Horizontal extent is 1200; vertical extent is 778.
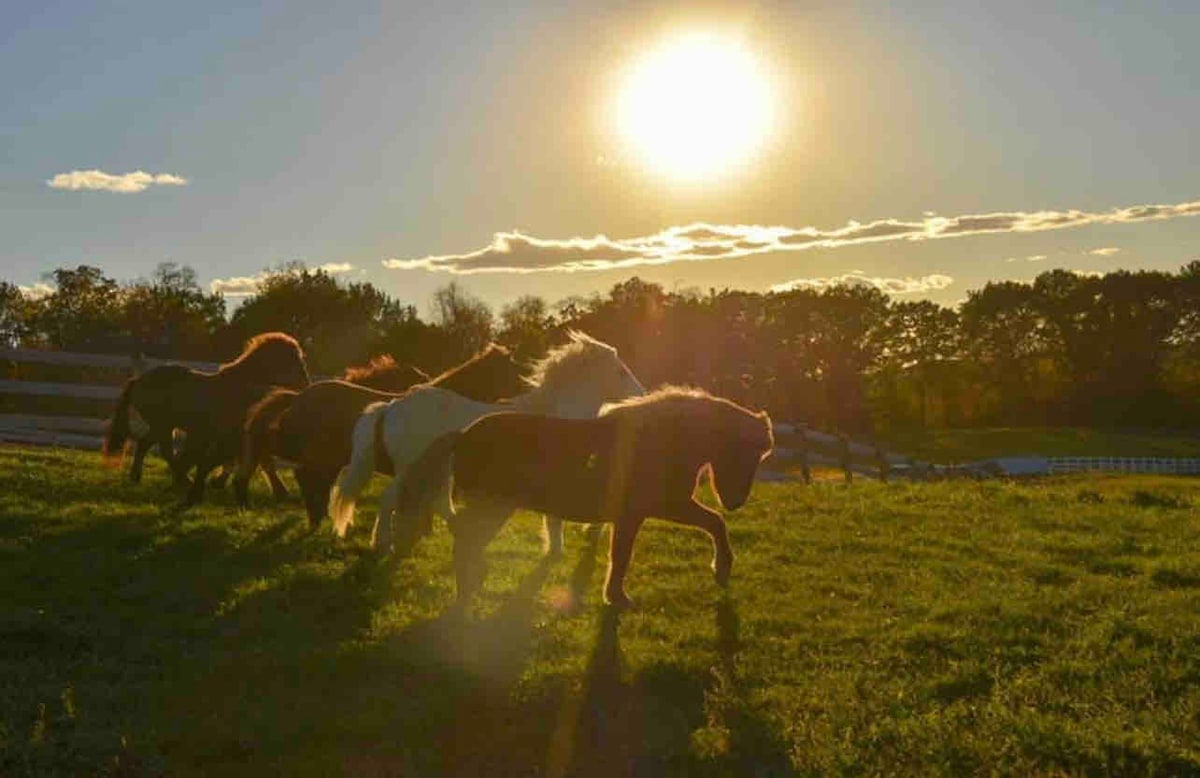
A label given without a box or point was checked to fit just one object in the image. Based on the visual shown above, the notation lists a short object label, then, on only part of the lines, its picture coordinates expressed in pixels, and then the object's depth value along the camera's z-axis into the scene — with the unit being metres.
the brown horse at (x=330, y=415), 12.02
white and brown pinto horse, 10.59
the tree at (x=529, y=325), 51.81
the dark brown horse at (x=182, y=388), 15.02
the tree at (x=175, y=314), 67.38
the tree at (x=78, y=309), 77.94
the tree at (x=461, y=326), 51.33
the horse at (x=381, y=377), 14.55
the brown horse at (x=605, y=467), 8.39
